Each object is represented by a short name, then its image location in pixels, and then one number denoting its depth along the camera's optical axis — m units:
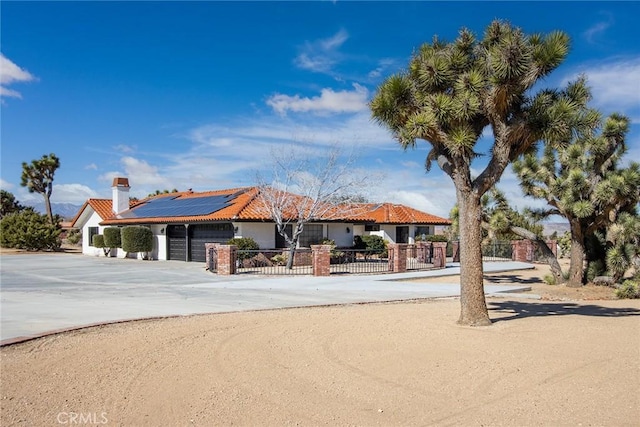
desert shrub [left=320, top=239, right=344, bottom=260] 27.45
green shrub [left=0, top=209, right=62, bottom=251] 44.19
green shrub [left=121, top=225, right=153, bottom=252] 33.31
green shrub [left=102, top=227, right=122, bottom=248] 36.09
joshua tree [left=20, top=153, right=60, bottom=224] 53.31
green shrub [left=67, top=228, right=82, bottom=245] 51.87
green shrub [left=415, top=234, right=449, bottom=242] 38.22
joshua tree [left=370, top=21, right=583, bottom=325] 10.07
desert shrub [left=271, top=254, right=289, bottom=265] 27.44
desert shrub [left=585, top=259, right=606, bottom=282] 19.19
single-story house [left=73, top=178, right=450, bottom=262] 29.25
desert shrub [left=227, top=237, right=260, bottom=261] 25.66
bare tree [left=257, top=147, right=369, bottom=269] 25.95
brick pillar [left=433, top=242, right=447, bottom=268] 27.30
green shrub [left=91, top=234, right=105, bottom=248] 38.03
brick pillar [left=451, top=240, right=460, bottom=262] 32.63
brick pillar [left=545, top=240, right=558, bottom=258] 34.72
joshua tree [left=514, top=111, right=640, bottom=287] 17.42
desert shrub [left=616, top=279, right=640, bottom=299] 16.39
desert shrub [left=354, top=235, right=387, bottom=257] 33.84
